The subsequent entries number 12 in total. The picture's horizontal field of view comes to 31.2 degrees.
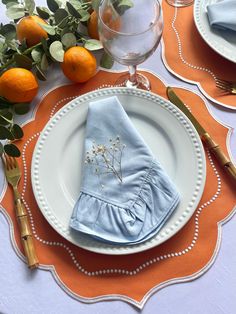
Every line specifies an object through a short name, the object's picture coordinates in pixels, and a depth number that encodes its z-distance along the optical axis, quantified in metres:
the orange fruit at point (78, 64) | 0.74
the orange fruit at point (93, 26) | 0.78
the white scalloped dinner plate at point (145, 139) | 0.61
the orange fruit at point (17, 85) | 0.72
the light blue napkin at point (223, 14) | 0.77
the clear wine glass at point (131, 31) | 0.66
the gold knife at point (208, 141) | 0.66
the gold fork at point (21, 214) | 0.62
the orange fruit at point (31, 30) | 0.76
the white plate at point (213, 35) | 0.76
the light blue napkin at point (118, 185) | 0.61
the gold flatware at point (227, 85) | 0.74
